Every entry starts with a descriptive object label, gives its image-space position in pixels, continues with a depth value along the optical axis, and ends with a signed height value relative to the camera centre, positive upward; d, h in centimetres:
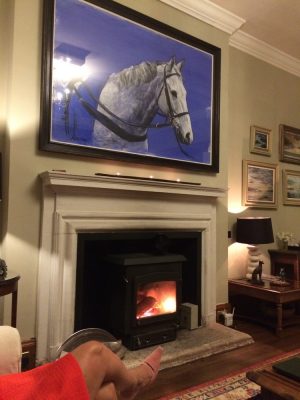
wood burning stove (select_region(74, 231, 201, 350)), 272 -59
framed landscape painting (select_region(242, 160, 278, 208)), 406 +40
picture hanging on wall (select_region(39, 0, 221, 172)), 265 +110
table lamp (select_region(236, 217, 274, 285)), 358 -20
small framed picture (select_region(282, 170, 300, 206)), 451 +40
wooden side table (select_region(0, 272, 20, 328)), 206 -46
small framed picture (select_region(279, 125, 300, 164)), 445 +96
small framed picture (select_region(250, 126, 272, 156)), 416 +93
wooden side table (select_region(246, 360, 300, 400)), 142 -71
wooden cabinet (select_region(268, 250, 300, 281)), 396 -53
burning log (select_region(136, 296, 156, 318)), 281 -75
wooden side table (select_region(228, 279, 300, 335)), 332 -79
